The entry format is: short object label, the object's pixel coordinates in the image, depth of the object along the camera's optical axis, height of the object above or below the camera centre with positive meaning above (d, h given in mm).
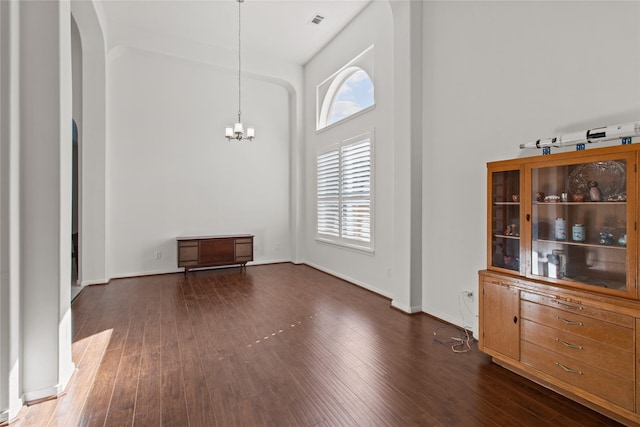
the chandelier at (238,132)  5152 +1329
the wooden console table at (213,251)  5926 -779
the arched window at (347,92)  5176 +2170
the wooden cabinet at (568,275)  1878 -463
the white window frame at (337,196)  4953 +260
